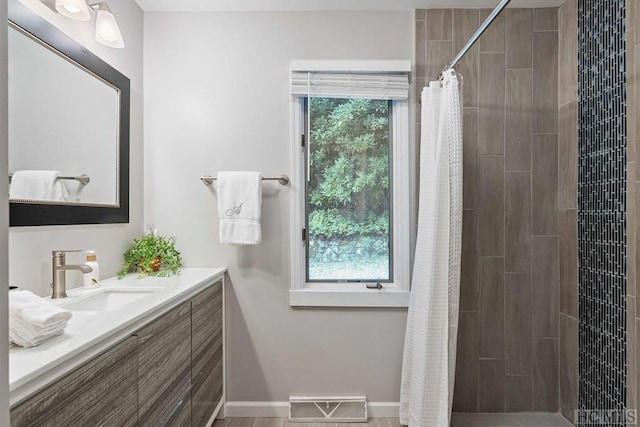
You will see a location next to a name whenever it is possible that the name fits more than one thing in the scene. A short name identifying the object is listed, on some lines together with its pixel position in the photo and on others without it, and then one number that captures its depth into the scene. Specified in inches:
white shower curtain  74.5
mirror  55.9
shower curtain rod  61.7
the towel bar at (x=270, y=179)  91.1
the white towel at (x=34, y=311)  37.8
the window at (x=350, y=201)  92.7
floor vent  90.4
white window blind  90.4
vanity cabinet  36.2
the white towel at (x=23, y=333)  37.5
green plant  83.3
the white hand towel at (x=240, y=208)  87.5
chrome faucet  61.2
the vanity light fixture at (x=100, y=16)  63.1
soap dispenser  68.3
